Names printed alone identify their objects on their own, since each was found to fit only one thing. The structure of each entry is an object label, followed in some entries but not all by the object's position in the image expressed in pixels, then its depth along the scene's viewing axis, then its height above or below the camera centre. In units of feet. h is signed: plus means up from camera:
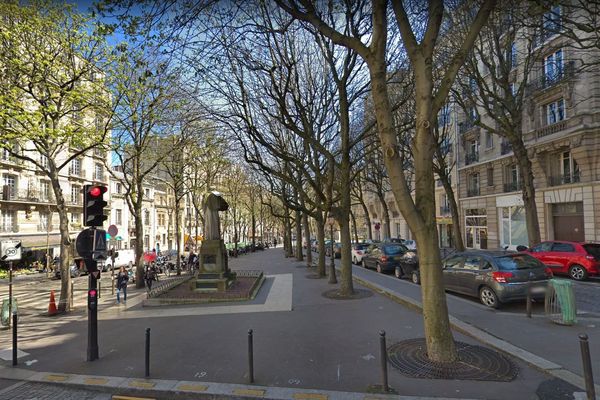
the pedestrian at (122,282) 45.42 -7.52
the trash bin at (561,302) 23.52 -6.57
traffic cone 39.50 -9.20
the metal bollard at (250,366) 17.37 -7.30
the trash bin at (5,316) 34.60 -8.70
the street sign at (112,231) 54.44 -1.00
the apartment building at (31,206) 100.58 +6.58
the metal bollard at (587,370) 13.28 -6.27
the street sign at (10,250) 32.27 -2.00
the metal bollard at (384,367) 15.37 -6.84
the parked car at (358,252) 77.71 -8.20
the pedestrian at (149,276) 54.69 -8.50
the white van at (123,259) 101.82 -10.60
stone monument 46.47 -4.50
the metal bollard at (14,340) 22.43 -7.29
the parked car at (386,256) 58.80 -7.16
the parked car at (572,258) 43.14 -6.47
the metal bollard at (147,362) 18.81 -7.48
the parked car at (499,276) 28.89 -5.76
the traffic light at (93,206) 23.95 +1.37
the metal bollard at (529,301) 26.58 -7.05
